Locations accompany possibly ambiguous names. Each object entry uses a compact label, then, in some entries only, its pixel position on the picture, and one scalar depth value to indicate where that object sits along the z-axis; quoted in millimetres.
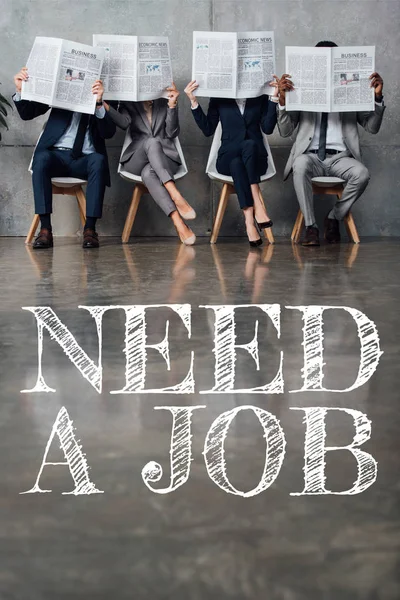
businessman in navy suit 5133
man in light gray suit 5340
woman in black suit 5188
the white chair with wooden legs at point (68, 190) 5234
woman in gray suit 5273
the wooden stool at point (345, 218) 5485
